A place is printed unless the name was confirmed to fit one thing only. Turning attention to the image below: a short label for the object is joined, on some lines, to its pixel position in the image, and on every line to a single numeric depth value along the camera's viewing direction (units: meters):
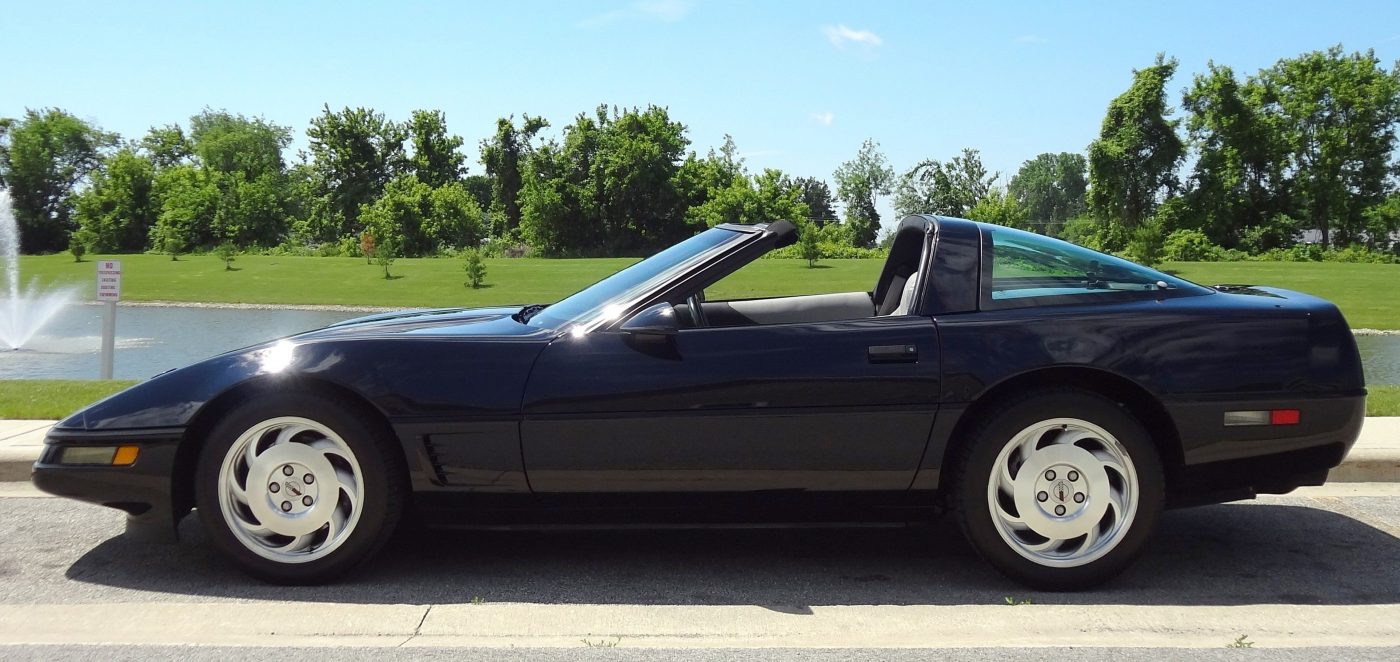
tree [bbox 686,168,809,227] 54.16
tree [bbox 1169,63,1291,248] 58.84
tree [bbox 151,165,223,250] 61.16
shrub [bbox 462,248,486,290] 37.62
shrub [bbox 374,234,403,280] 41.56
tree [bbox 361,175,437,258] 55.95
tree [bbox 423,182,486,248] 56.16
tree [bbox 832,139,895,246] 87.38
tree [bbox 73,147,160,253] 64.62
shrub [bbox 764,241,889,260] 38.52
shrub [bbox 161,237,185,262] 53.71
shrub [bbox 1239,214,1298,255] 57.44
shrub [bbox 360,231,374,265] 53.22
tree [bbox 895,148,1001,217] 57.38
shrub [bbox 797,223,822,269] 35.75
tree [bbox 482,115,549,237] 77.62
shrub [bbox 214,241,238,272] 47.19
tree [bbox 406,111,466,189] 71.94
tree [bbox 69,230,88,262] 51.50
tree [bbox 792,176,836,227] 108.94
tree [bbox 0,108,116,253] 70.94
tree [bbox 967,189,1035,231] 44.28
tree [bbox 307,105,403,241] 72.06
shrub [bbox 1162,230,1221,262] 53.44
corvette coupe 3.55
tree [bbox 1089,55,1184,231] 58.38
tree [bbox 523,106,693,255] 64.88
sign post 10.65
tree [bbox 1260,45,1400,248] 57.69
